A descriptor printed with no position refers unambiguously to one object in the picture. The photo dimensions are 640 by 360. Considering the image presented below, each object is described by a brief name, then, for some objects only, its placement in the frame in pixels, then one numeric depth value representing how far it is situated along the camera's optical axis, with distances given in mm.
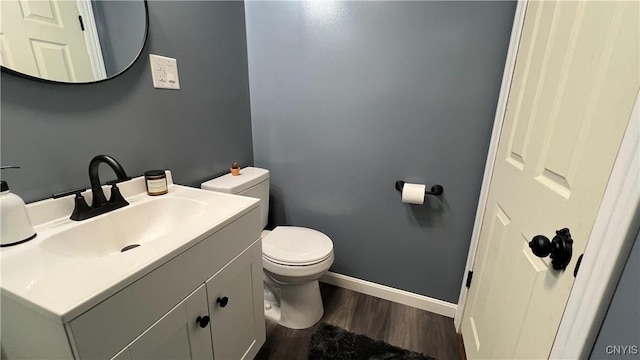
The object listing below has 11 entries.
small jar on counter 1077
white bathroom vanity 525
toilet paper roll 1351
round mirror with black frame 761
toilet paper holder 1363
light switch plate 1115
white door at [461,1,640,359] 487
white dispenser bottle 677
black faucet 855
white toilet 1314
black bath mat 1301
